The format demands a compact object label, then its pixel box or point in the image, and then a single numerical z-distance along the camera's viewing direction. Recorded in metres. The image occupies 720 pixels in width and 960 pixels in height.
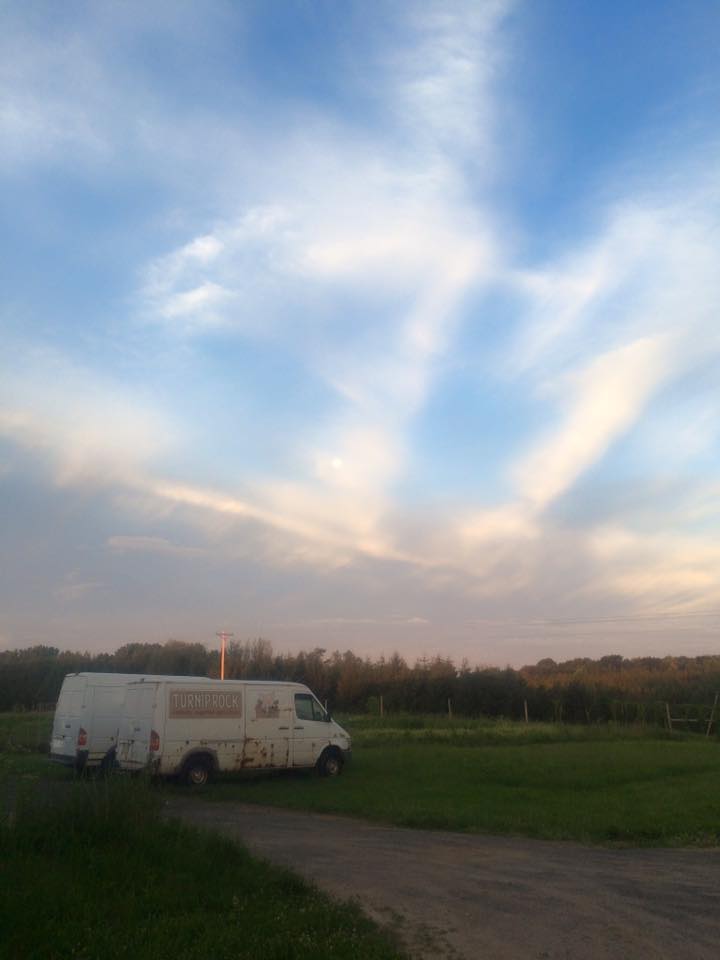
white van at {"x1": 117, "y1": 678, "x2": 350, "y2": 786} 18.00
